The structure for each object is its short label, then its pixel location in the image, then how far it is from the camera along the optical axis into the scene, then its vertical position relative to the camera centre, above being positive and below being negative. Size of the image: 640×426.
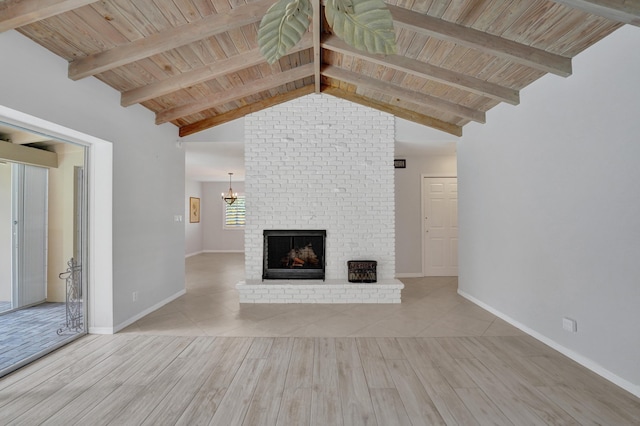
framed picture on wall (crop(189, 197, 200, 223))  9.78 +0.16
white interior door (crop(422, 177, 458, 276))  6.28 -0.31
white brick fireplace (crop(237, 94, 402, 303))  4.81 +0.53
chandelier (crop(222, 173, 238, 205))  9.28 +0.50
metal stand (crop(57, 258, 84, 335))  3.23 -0.86
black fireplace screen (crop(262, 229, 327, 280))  4.78 -0.62
